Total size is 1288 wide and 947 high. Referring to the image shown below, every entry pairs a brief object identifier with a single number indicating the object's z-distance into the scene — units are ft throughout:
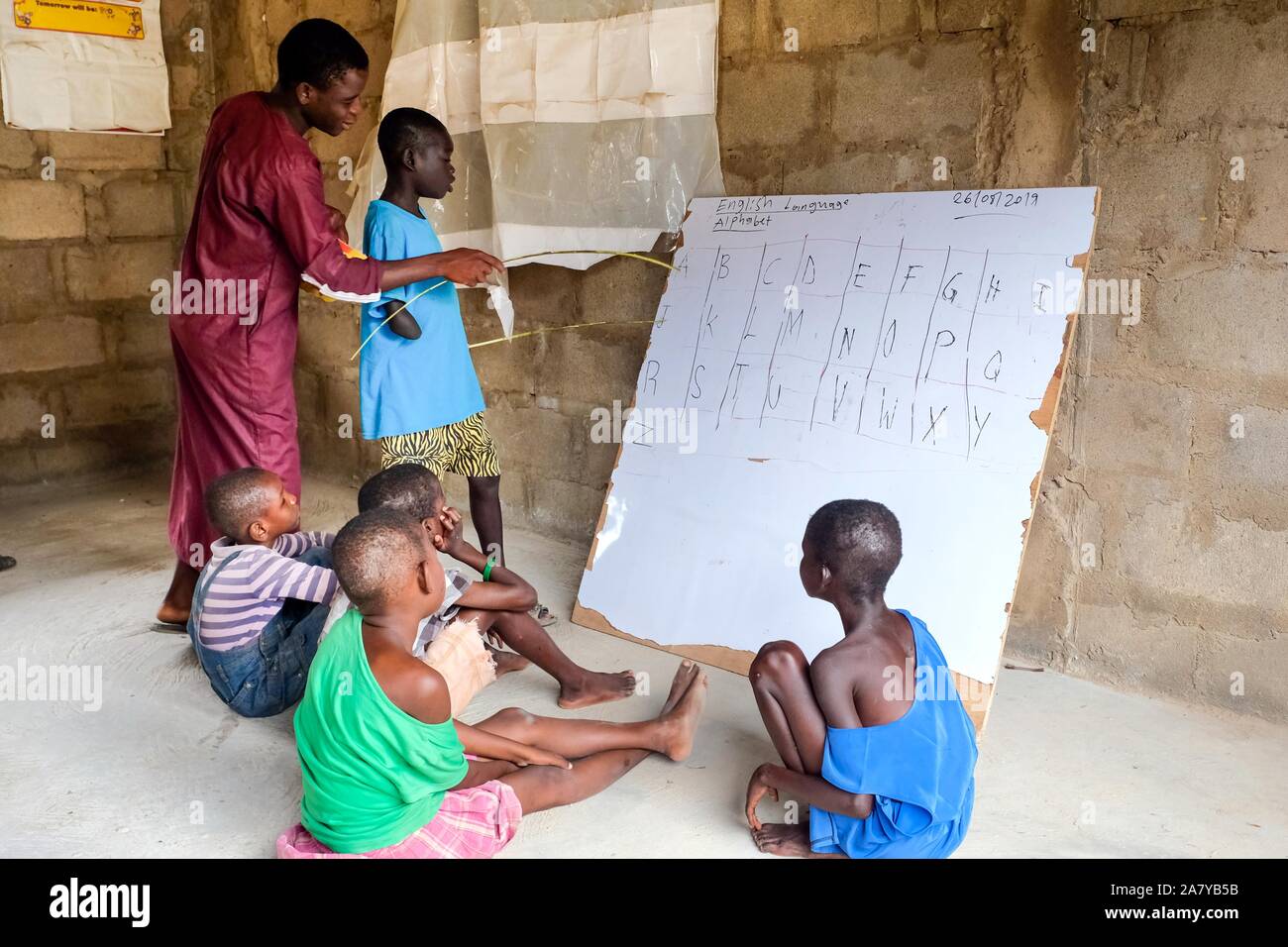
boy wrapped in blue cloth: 6.72
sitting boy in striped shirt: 8.54
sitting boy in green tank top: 6.35
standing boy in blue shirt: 10.02
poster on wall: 15.43
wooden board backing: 8.68
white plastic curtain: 11.36
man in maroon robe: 9.63
